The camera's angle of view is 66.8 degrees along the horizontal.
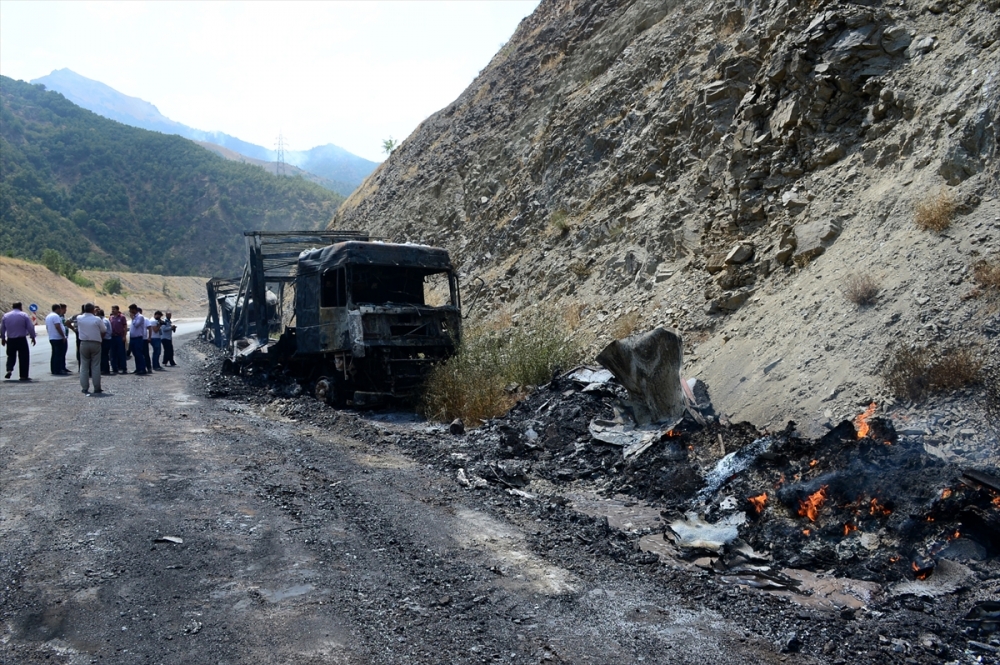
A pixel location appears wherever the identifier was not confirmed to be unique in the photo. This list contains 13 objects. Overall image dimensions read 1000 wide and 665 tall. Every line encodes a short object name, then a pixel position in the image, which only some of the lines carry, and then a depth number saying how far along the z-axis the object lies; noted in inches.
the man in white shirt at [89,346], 537.3
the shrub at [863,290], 318.0
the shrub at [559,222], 698.8
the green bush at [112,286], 2817.2
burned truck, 487.2
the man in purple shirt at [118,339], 701.9
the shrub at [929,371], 253.1
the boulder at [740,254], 432.5
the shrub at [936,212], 320.2
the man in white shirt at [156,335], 780.0
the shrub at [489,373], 430.6
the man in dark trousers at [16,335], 605.3
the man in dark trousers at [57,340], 651.5
